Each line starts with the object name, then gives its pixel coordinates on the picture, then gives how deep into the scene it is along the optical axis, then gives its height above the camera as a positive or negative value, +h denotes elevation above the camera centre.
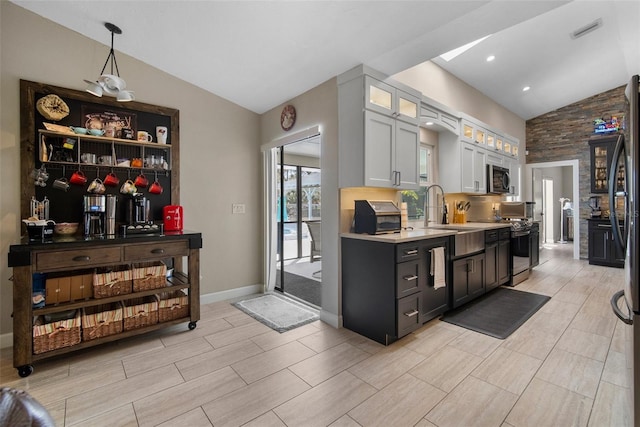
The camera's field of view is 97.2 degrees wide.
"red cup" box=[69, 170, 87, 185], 2.66 +0.35
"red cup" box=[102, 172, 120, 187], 2.82 +0.35
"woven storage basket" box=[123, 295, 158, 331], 2.50 -0.90
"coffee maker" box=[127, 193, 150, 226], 2.92 +0.06
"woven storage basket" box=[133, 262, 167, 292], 2.57 -0.59
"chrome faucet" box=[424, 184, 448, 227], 4.21 +0.06
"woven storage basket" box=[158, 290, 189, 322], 2.68 -0.90
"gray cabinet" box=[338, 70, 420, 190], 2.68 +0.81
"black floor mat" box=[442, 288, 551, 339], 2.82 -1.13
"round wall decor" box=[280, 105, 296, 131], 3.43 +1.20
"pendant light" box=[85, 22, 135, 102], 2.40 +1.13
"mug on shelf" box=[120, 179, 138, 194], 2.92 +0.28
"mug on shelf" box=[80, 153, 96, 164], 2.72 +0.56
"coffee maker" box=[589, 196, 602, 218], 5.82 +0.13
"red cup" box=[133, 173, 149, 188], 3.03 +0.36
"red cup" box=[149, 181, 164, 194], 3.09 +0.29
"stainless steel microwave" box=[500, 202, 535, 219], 5.12 +0.05
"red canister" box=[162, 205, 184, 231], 3.10 -0.03
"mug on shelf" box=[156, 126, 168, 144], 3.14 +0.90
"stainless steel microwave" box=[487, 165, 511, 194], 4.87 +0.60
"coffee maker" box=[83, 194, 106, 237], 2.62 +0.00
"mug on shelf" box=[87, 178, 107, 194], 2.76 +0.28
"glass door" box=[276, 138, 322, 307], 5.57 +0.11
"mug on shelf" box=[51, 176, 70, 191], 2.58 +0.29
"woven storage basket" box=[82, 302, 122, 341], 2.30 -0.89
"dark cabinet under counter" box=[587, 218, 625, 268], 5.50 -0.67
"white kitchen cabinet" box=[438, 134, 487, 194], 4.21 +0.73
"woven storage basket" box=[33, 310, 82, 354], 2.11 -0.92
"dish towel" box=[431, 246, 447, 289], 2.77 -0.54
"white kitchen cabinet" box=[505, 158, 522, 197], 5.61 +0.79
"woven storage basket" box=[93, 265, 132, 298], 2.38 -0.58
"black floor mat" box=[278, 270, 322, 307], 3.79 -1.12
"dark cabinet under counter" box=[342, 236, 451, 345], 2.45 -0.69
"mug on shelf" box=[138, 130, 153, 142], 3.02 +0.85
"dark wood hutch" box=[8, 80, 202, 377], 2.05 -0.01
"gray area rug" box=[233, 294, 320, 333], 2.97 -1.14
